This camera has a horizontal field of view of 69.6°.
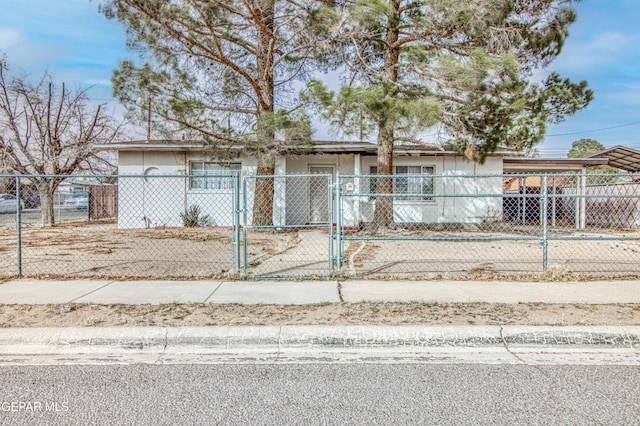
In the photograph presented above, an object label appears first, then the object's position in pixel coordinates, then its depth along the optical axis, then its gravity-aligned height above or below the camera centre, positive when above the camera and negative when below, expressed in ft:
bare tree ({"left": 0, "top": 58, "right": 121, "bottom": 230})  61.62 +8.90
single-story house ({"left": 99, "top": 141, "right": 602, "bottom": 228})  57.93 +3.01
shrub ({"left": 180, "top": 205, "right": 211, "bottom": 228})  57.26 -1.35
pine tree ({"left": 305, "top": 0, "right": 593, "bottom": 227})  35.70 +11.23
